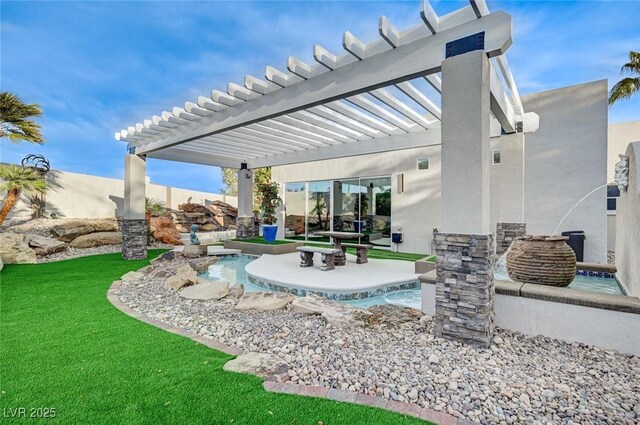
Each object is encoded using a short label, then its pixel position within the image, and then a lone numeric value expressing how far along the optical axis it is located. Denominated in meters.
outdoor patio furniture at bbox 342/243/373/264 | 8.28
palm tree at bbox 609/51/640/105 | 11.92
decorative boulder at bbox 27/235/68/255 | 9.19
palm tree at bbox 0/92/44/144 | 8.72
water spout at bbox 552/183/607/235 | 7.81
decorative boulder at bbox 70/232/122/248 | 10.73
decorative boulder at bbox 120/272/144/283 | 6.69
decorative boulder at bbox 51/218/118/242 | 10.62
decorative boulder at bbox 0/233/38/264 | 8.23
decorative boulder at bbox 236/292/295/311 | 4.80
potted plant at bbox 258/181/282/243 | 14.29
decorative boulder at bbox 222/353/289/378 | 2.86
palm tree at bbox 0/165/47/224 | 9.16
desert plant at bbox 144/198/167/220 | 13.10
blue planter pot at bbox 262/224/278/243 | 12.52
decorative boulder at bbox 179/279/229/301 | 5.41
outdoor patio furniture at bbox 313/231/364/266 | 7.91
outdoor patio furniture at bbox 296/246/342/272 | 7.35
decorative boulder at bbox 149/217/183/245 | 13.16
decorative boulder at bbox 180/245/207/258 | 9.95
